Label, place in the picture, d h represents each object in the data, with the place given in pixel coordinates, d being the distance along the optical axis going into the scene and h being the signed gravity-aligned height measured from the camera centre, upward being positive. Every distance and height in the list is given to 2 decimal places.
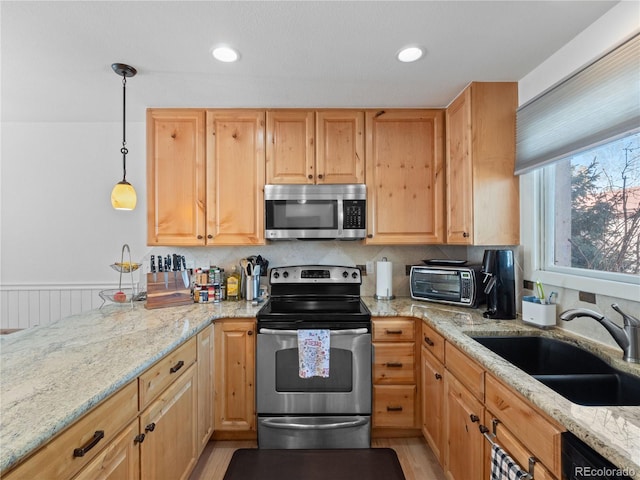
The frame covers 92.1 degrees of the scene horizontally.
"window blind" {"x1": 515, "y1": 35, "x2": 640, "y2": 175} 1.22 +0.63
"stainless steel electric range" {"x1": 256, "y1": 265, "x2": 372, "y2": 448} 1.98 -0.92
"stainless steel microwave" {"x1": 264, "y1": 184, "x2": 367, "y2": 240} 2.32 +0.24
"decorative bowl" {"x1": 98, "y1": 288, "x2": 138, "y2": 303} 2.17 -0.37
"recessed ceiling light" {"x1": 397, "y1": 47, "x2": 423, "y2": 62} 1.62 +1.02
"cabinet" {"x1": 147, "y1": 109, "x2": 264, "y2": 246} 2.36 +0.55
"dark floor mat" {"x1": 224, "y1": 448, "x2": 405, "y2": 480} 1.73 -1.30
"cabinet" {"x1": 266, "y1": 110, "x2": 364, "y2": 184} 2.36 +0.74
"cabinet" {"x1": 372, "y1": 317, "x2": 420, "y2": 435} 2.07 -0.87
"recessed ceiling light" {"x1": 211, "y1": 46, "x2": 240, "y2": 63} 1.61 +1.01
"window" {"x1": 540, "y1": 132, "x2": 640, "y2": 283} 1.36 +0.16
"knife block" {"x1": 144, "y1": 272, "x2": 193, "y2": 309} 2.10 -0.34
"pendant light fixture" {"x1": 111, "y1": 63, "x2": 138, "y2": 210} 1.80 +0.30
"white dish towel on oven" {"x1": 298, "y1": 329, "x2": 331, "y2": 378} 1.95 -0.69
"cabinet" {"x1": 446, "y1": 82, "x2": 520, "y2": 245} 1.96 +0.52
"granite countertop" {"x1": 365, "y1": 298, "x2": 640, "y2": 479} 0.73 -0.46
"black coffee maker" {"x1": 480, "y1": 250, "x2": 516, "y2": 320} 1.81 -0.24
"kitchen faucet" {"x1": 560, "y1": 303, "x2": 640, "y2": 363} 1.19 -0.34
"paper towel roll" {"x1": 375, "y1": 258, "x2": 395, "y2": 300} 2.45 -0.29
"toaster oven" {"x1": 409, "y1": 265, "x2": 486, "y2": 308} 2.10 -0.29
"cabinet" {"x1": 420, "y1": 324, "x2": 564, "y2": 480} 0.94 -0.70
